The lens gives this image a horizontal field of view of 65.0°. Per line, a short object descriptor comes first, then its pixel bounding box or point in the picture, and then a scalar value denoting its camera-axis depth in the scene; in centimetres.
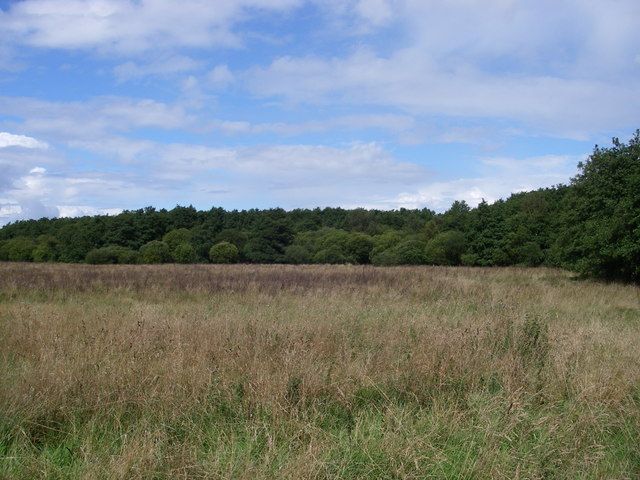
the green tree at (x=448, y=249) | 4456
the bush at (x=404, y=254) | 4578
